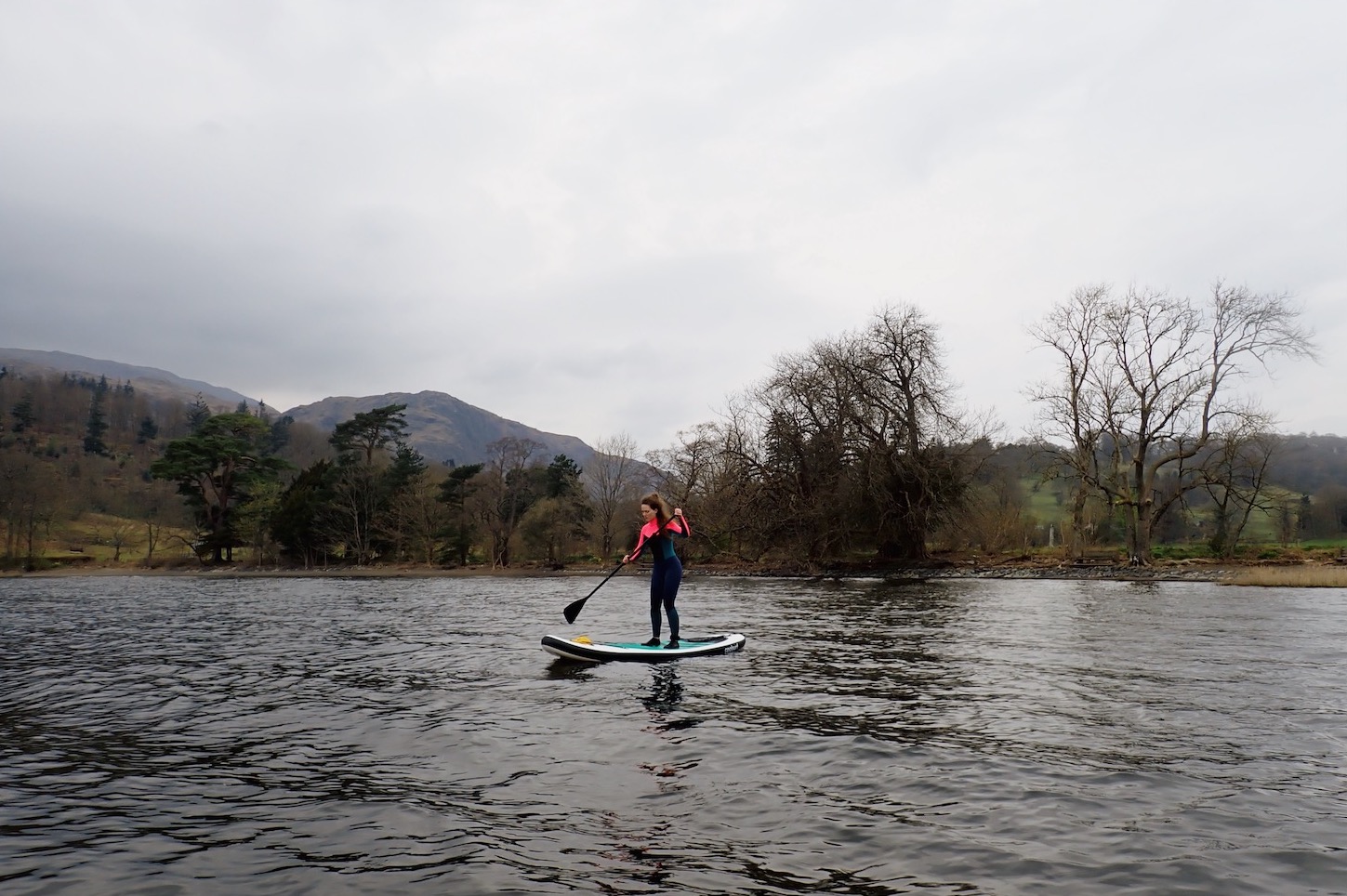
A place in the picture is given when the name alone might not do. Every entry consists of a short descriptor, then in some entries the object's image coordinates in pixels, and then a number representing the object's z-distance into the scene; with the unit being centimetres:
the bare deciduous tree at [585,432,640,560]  6719
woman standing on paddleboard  1329
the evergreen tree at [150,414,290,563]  6856
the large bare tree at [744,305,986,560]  4459
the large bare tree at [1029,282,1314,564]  3972
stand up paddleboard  1288
